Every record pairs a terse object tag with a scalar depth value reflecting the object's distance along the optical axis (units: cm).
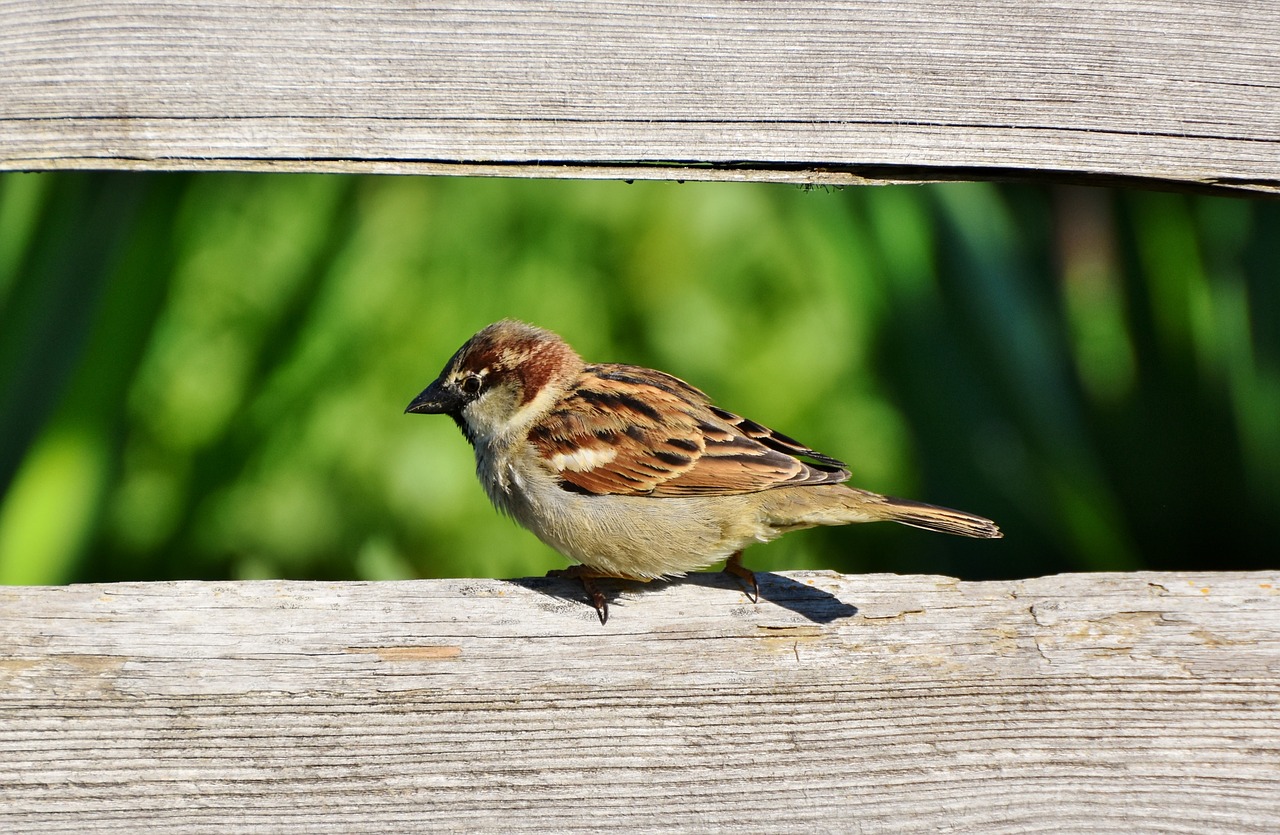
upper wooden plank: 465
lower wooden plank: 465
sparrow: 472
